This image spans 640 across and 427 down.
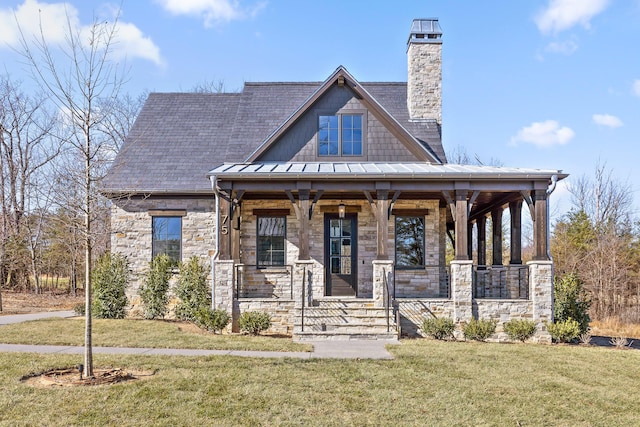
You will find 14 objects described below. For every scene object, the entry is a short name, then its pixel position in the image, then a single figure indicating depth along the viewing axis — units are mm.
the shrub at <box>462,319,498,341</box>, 11672
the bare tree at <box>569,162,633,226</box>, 26906
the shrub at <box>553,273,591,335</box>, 12547
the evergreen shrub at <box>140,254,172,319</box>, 13992
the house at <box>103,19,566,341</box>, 12477
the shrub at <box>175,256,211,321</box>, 13367
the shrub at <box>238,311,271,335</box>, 11789
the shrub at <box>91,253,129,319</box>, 13977
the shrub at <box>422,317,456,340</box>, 11711
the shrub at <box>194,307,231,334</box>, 11742
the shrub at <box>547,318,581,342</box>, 11797
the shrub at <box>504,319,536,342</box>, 11742
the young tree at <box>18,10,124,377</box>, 7184
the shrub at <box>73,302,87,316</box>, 15219
